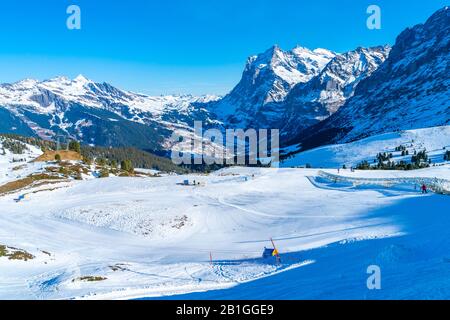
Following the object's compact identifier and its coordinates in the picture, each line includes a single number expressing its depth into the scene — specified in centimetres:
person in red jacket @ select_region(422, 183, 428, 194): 5216
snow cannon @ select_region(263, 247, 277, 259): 3224
